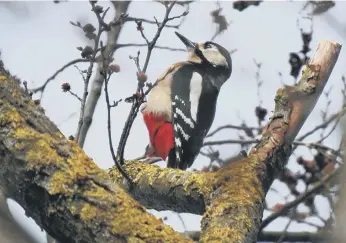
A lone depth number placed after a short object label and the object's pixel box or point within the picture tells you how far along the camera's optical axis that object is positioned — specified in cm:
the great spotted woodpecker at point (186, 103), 1019
